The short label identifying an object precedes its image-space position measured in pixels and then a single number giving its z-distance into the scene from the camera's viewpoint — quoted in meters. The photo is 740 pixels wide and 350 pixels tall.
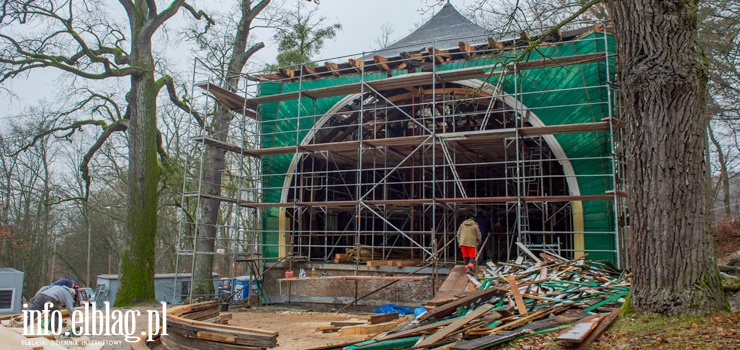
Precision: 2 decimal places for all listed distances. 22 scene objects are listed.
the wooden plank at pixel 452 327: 6.96
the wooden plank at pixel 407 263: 14.66
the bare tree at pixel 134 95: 16.78
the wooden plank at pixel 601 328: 5.75
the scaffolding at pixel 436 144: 13.91
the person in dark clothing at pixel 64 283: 10.02
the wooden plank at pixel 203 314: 11.35
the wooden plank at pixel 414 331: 7.75
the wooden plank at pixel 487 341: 6.21
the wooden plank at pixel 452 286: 9.54
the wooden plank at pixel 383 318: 10.67
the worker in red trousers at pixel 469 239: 12.96
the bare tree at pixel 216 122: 18.38
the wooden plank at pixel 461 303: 8.50
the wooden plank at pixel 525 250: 11.75
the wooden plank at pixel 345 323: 10.84
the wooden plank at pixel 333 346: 8.06
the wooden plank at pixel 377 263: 14.80
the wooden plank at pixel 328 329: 10.59
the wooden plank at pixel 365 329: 10.05
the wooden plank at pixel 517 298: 7.99
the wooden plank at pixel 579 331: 5.66
